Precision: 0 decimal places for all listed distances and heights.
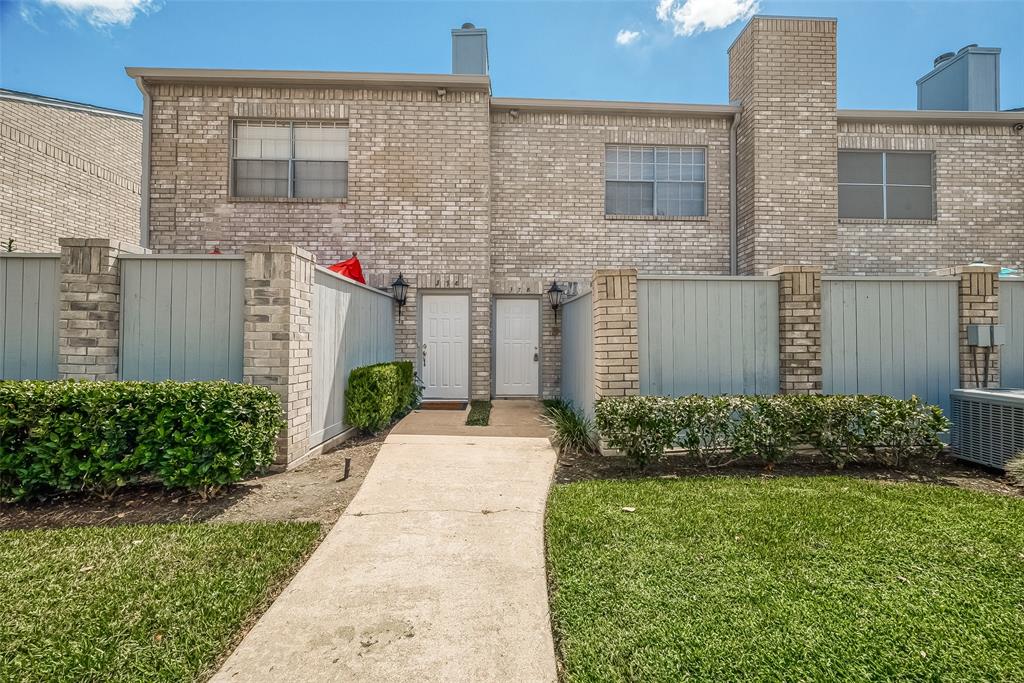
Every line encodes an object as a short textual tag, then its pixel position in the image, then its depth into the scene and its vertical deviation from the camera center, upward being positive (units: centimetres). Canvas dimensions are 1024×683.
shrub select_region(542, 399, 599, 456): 593 -103
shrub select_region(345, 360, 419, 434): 655 -65
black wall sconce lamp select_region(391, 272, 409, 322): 931 +116
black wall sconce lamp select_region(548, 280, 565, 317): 984 +114
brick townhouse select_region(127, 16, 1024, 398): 943 +339
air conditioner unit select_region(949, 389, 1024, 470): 496 -75
